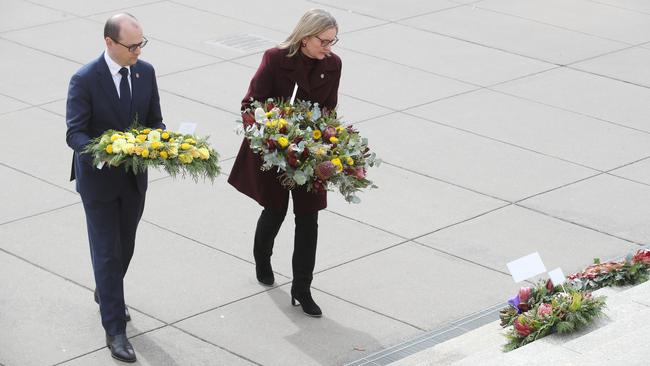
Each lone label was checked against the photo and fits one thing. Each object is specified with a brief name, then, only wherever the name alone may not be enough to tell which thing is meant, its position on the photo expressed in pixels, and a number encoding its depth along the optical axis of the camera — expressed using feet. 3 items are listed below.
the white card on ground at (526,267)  40.37
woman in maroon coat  45.32
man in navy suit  41.52
